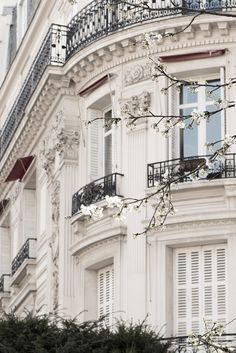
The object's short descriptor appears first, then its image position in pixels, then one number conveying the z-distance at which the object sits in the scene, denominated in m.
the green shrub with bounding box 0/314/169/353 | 24.73
